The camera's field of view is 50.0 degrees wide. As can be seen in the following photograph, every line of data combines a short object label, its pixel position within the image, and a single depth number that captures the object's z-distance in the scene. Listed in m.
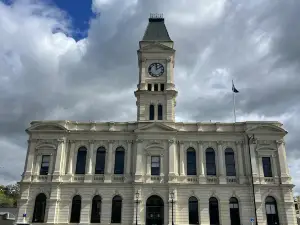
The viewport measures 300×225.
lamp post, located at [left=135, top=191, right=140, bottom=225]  41.97
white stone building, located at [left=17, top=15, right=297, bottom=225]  42.25
